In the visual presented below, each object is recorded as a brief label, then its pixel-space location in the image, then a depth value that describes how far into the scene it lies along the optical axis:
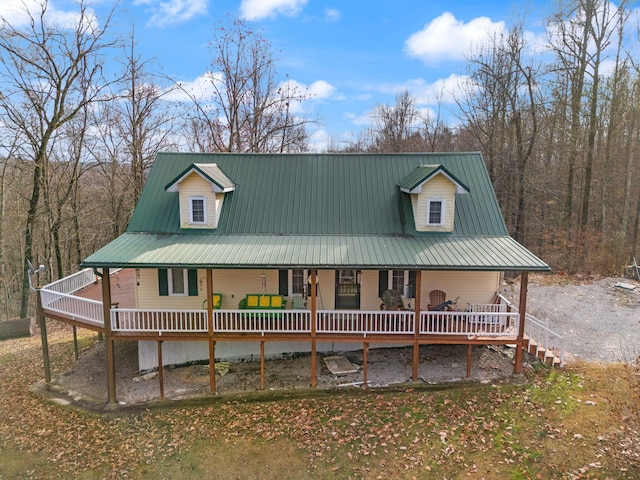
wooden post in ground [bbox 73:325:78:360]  17.83
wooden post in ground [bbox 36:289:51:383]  15.23
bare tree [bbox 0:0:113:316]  22.75
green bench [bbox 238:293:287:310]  14.73
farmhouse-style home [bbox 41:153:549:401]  13.30
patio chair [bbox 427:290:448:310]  15.58
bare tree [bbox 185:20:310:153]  31.26
